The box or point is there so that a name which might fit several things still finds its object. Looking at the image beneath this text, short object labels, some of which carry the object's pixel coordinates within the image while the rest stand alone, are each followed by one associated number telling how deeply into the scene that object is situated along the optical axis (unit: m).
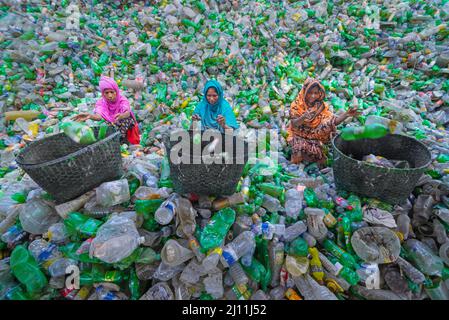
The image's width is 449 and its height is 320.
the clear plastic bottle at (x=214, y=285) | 1.77
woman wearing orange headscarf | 2.65
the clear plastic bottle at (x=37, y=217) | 1.94
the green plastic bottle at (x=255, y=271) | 1.84
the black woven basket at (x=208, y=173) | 1.73
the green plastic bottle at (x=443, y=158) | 2.49
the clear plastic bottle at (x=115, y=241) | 1.67
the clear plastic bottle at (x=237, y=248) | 1.77
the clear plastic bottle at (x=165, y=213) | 1.81
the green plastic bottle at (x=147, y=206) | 1.88
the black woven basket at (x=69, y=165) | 1.70
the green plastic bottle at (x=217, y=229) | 1.77
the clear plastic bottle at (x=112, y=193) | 1.93
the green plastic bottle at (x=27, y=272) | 1.79
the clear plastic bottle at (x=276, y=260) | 1.88
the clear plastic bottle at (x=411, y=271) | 1.80
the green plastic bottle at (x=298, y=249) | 1.89
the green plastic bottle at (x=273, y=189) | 2.20
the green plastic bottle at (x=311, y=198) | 2.13
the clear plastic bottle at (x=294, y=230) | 1.96
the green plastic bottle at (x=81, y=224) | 1.82
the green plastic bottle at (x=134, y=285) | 1.77
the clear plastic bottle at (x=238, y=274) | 1.80
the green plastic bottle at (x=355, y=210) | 2.01
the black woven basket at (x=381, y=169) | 1.89
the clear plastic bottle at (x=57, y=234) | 1.90
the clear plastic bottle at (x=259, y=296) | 1.81
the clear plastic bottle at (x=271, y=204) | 2.11
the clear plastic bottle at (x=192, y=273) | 1.78
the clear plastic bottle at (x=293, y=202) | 2.07
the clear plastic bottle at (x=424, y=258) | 1.88
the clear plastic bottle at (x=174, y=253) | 1.77
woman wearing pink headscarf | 2.89
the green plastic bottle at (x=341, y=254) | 1.88
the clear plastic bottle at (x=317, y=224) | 1.99
